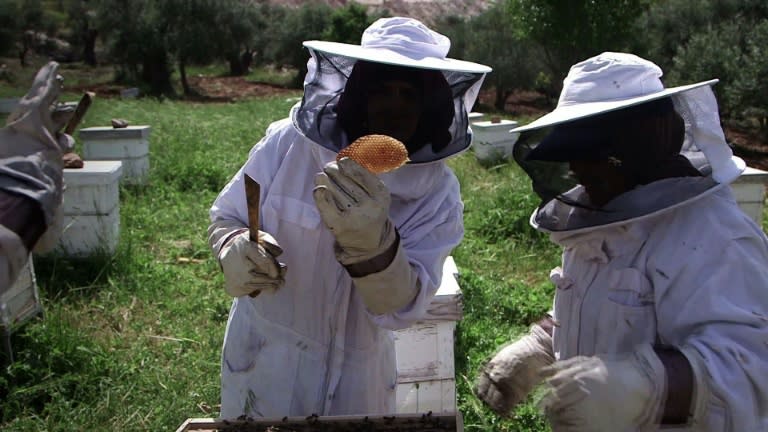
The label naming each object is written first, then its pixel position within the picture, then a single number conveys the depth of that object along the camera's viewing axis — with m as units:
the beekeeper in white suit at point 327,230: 1.82
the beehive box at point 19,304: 3.44
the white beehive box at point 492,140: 8.30
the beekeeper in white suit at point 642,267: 1.31
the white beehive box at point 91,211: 4.57
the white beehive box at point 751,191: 4.40
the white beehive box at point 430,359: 3.00
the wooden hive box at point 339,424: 1.71
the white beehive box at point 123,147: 6.50
